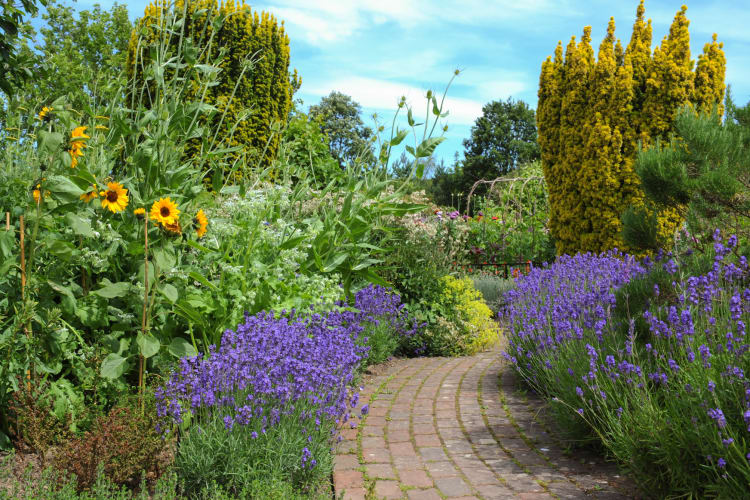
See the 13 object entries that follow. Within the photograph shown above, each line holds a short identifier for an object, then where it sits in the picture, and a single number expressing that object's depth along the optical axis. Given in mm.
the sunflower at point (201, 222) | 3545
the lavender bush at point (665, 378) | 2570
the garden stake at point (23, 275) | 3037
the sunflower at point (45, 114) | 3289
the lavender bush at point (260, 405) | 2701
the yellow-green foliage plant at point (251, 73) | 8992
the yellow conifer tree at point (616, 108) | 8242
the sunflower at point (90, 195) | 3354
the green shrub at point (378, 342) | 5391
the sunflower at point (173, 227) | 3049
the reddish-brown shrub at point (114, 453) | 2744
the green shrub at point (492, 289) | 8992
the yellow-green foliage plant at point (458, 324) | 6473
